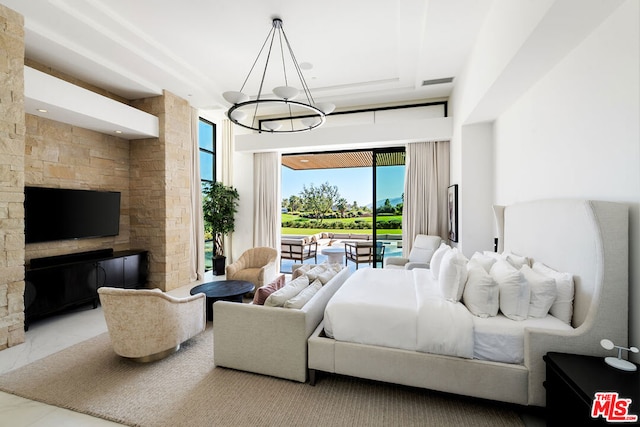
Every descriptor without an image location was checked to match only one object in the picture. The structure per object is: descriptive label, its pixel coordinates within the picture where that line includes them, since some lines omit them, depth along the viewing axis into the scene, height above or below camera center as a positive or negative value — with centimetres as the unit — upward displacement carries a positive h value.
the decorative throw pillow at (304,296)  231 -73
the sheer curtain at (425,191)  523 +41
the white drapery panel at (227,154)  646 +137
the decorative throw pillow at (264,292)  251 -73
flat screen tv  353 +0
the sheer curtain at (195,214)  550 -2
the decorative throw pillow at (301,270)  328 -70
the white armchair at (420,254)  470 -71
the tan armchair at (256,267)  432 -89
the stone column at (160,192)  477 +37
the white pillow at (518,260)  247 -43
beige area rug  187 -137
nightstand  125 -86
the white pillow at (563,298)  193 -60
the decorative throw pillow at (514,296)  199 -60
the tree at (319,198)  901 +48
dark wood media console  327 -86
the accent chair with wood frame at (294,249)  626 -83
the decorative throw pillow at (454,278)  224 -53
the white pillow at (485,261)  252 -46
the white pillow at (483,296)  204 -62
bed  168 -82
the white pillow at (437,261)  293 -53
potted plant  596 +5
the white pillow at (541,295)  197 -59
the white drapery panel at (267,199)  615 +31
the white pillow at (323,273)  294 -66
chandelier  295 +214
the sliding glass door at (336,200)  604 +42
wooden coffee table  333 -96
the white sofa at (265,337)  220 -100
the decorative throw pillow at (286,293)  235 -70
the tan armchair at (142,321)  238 -95
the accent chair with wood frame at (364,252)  588 -83
